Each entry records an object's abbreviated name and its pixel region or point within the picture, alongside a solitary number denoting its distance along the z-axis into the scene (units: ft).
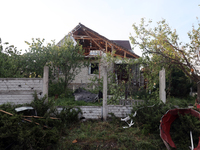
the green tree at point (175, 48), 24.09
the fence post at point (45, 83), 16.96
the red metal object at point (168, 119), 13.85
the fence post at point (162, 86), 18.95
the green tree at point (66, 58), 25.79
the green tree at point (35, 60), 24.20
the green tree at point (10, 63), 19.94
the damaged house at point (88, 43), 42.86
